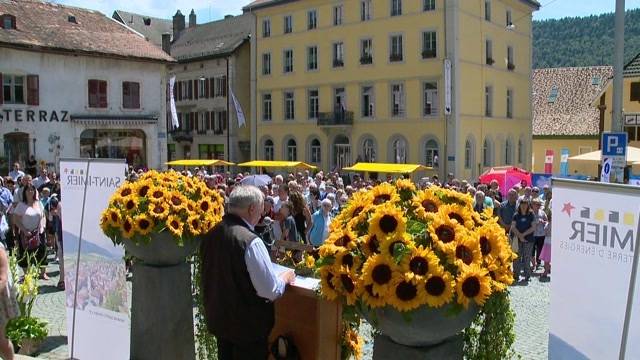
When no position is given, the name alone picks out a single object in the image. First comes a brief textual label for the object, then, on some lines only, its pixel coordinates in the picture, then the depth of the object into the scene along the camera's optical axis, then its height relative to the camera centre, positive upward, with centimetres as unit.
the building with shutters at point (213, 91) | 5241 +422
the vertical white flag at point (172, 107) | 3831 +212
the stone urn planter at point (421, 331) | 389 -103
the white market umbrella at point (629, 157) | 2184 -34
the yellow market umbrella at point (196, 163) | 3408 -79
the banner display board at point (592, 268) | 362 -65
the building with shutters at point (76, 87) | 3300 +291
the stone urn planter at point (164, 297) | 646 -138
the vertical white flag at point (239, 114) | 4048 +188
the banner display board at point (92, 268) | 694 -123
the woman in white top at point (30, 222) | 1252 -132
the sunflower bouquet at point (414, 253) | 382 -60
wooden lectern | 466 -118
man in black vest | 463 -89
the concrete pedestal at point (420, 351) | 405 -117
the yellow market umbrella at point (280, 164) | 3138 -79
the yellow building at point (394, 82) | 3997 +392
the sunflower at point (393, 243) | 391 -53
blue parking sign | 1305 +4
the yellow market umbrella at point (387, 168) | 2842 -88
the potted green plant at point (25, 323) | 753 -188
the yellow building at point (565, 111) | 5204 +270
